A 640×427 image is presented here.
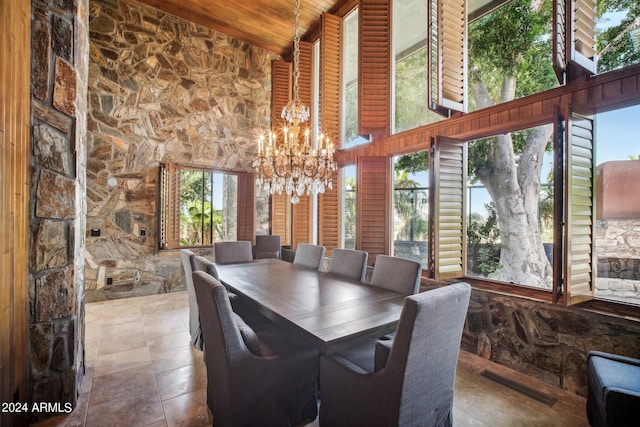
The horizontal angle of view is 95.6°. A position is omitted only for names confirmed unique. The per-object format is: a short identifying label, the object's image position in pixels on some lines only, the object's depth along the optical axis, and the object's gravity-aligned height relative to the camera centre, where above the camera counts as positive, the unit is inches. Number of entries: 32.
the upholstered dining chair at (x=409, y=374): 50.4 -31.2
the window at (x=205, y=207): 182.4 +5.4
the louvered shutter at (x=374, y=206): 151.9 +4.5
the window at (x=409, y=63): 149.5 +81.2
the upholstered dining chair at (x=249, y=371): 58.9 -34.6
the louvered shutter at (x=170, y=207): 180.9 +4.2
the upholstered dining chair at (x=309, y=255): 132.0 -19.4
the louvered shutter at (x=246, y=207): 211.2 +5.1
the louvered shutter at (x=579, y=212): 85.0 +1.1
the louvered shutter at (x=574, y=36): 81.7 +52.1
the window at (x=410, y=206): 147.6 +4.6
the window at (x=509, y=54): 108.0 +66.4
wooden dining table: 60.7 -23.9
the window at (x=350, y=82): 181.2 +85.0
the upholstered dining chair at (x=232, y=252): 148.5 -20.1
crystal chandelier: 107.1 +19.6
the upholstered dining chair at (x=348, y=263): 111.0 -19.5
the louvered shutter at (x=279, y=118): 220.5 +73.9
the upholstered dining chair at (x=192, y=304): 102.3 -34.3
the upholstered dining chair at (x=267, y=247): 193.5 -22.1
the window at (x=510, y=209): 118.0 +2.9
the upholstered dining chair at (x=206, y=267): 86.0 -16.5
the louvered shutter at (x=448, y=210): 117.2 +2.1
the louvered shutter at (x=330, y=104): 178.1 +68.0
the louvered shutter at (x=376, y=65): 151.2 +78.1
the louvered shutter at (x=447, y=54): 113.7 +64.3
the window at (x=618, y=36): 86.7 +55.7
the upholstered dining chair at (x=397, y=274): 90.5 -19.6
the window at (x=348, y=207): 180.1 +4.7
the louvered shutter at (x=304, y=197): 202.8 +12.3
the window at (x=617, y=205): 86.9 +3.4
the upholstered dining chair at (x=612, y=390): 52.6 -34.4
